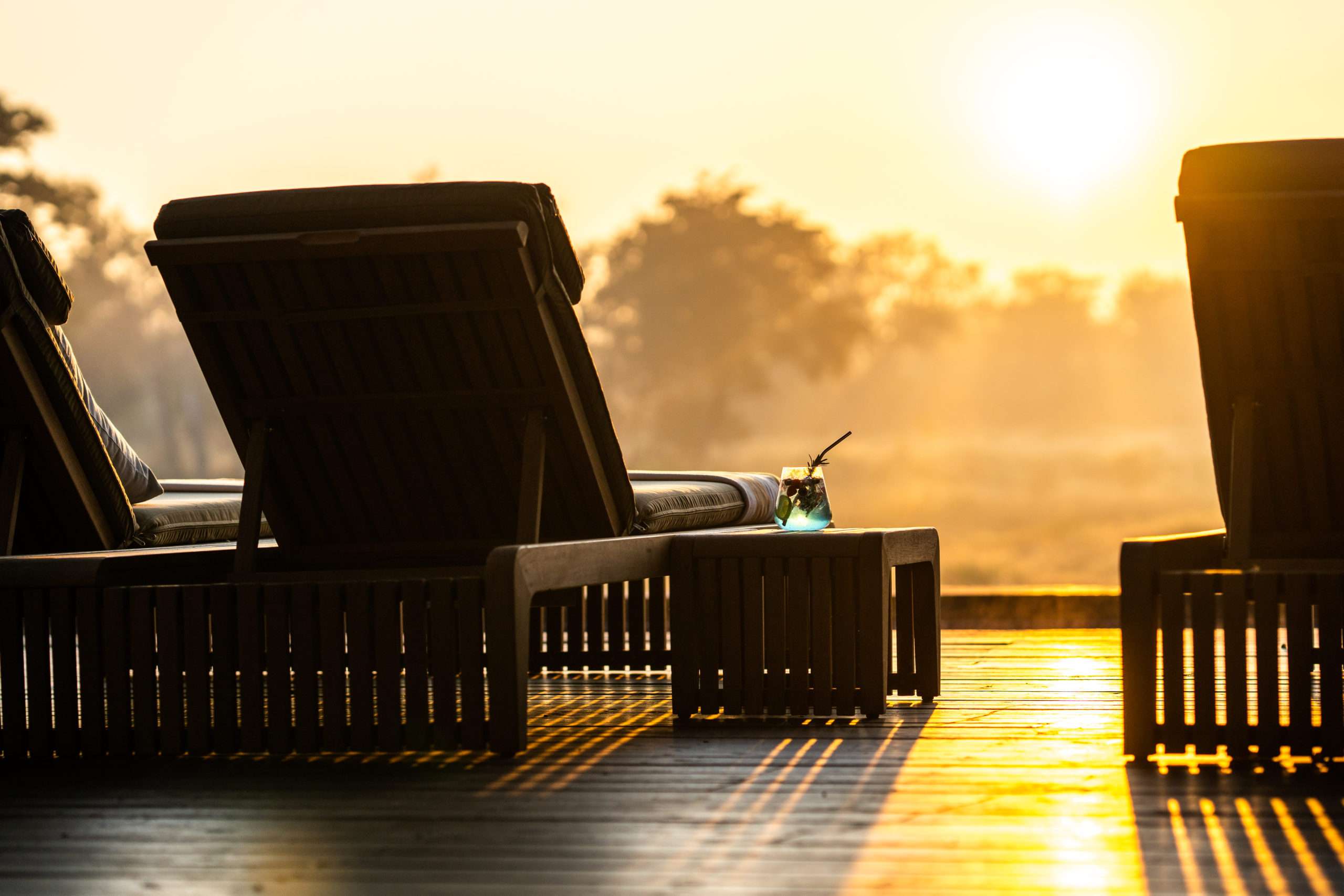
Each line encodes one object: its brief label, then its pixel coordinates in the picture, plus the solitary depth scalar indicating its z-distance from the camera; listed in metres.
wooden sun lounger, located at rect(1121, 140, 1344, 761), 5.23
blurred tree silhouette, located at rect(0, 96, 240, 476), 41.97
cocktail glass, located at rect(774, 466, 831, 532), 7.04
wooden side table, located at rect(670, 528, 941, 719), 6.36
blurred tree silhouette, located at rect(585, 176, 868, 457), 45.28
